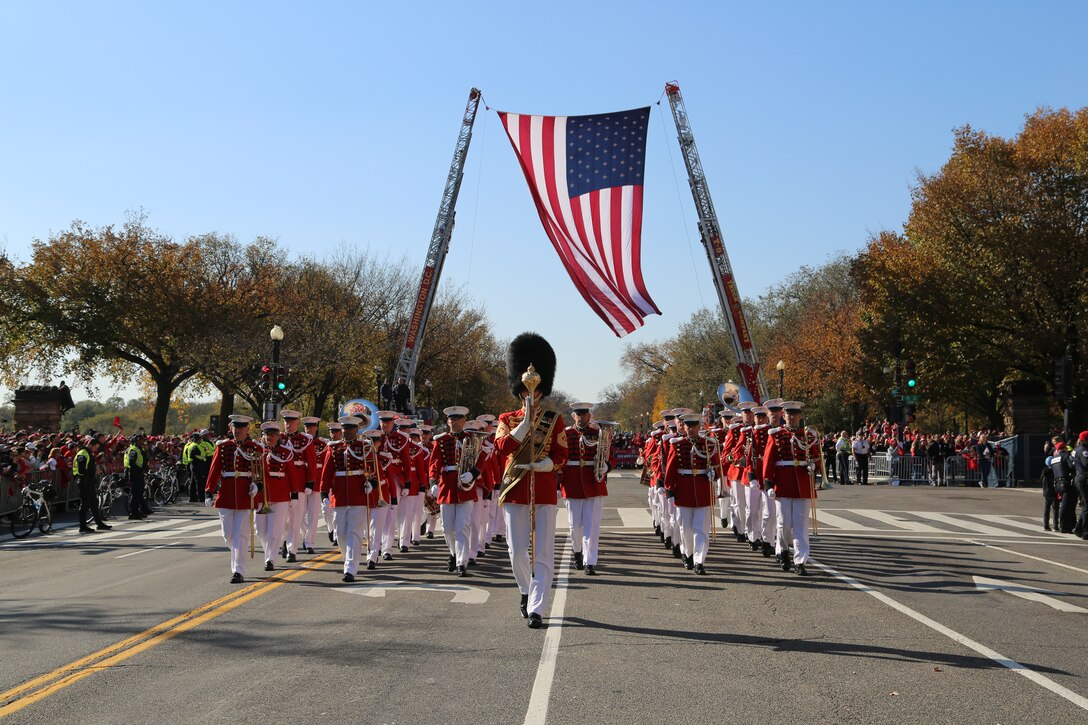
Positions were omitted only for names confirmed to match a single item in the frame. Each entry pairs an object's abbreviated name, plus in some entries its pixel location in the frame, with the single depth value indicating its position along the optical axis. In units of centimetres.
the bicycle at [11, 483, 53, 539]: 2058
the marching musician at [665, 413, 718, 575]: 1340
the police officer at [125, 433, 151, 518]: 2386
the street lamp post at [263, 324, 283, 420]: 3047
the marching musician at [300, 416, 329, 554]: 1648
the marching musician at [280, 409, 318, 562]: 1518
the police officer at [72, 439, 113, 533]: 2038
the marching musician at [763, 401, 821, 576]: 1308
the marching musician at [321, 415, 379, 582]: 1365
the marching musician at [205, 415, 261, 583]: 1320
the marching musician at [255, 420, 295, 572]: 1408
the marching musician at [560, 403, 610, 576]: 1339
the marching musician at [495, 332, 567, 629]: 973
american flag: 2783
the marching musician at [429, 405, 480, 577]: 1370
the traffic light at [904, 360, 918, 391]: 3727
